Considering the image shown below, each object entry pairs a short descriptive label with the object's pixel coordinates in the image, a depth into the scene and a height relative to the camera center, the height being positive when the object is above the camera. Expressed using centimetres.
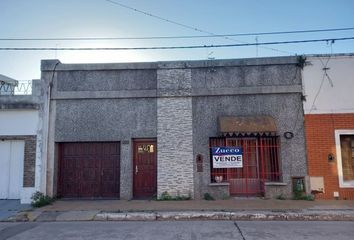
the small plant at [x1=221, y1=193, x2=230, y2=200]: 1218 -124
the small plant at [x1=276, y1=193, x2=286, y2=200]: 1205 -129
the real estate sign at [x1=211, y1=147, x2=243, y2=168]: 1247 +25
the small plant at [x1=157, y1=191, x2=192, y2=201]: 1223 -125
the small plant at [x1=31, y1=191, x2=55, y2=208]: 1137 -122
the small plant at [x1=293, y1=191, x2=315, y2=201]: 1188 -126
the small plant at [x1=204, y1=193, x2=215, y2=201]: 1210 -125
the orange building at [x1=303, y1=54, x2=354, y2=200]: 1219 +146
